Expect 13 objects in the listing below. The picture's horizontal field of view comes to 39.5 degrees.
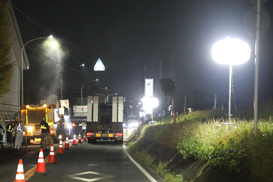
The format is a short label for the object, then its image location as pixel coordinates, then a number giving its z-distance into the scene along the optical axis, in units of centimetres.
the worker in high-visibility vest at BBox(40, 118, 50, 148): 2307
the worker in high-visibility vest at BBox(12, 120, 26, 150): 2249
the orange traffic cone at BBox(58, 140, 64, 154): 2055
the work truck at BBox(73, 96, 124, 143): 3133
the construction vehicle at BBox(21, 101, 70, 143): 2916
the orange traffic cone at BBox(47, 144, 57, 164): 1534
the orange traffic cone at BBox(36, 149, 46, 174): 1211
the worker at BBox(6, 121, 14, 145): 2555
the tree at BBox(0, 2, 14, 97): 2448
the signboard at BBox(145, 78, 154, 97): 4984
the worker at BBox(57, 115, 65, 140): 3406
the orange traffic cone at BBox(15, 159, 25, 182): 890
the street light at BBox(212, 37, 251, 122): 1130
